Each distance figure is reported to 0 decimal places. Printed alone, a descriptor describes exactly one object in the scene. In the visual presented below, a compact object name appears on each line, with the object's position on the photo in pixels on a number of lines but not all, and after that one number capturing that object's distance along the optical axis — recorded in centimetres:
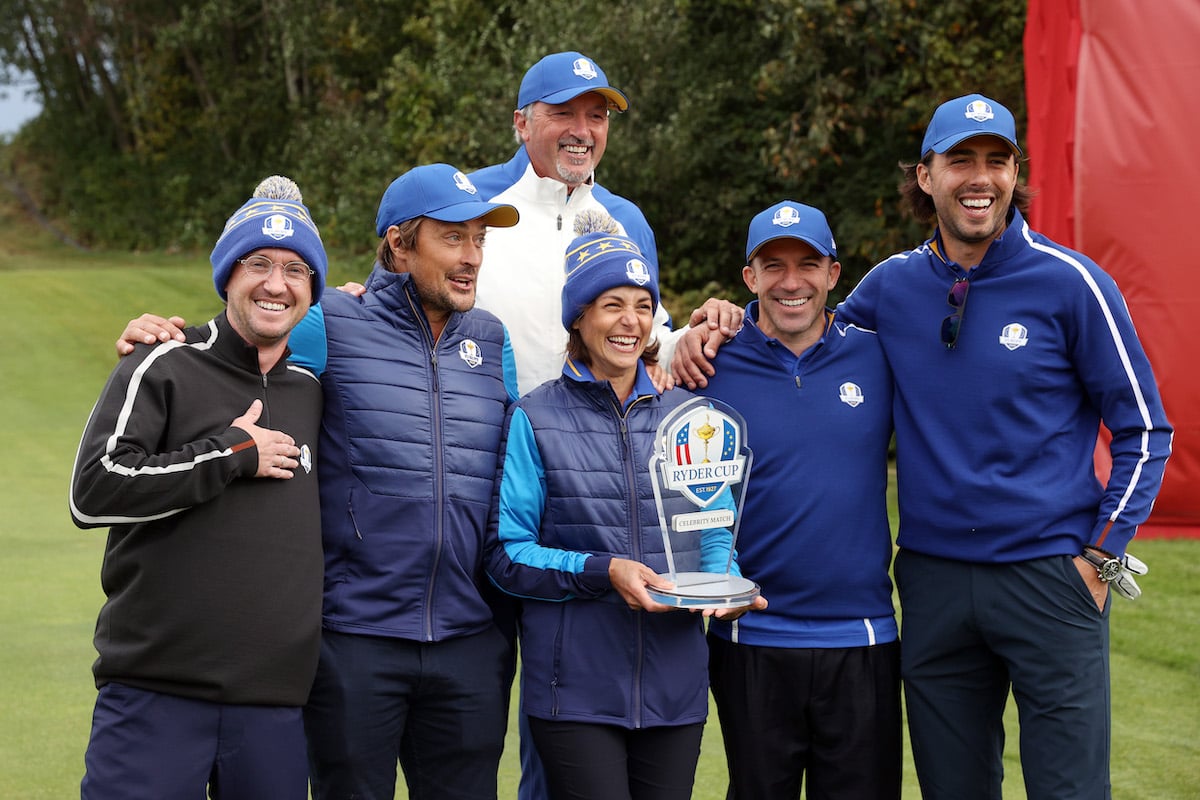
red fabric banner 577
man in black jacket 298
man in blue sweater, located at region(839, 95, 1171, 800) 351
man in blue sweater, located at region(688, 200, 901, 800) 357
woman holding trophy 327
